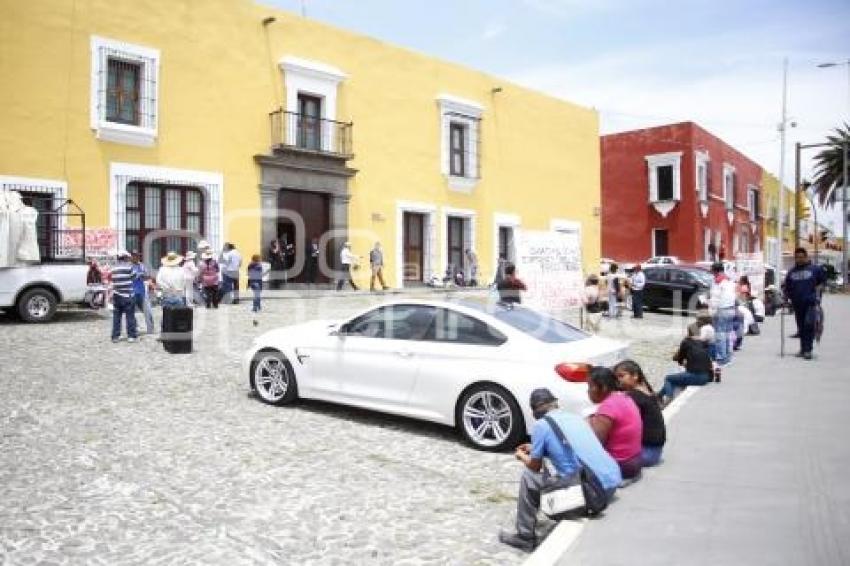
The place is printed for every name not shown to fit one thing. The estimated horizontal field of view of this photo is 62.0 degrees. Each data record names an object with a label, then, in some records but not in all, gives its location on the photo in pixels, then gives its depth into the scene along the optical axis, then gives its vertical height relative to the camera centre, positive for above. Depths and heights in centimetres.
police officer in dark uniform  1245 -3
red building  3903 +528
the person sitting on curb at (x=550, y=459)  478 -121
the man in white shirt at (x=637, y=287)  1988 -3
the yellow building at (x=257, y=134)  1748 +465
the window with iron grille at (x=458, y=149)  2789 +545
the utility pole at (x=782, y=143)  3522 +726
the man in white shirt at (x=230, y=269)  1857 +43
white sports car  694 -82
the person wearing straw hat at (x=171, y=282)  1278 +6
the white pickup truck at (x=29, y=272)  1421 +27
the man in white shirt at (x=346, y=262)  2319 +76
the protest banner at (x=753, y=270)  2290 +52
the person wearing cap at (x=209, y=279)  1738 +15
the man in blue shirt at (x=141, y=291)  1336 -11
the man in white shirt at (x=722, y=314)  1234 -49
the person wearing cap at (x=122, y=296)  1262 -19
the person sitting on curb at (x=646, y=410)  611 -107
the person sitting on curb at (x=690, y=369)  940 -111
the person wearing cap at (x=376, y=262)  2349 +78
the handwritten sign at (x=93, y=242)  1725 +106
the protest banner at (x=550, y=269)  1512 +36
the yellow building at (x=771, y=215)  5644 +584
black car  2131 +0
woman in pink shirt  562 -106
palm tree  5238 +863
